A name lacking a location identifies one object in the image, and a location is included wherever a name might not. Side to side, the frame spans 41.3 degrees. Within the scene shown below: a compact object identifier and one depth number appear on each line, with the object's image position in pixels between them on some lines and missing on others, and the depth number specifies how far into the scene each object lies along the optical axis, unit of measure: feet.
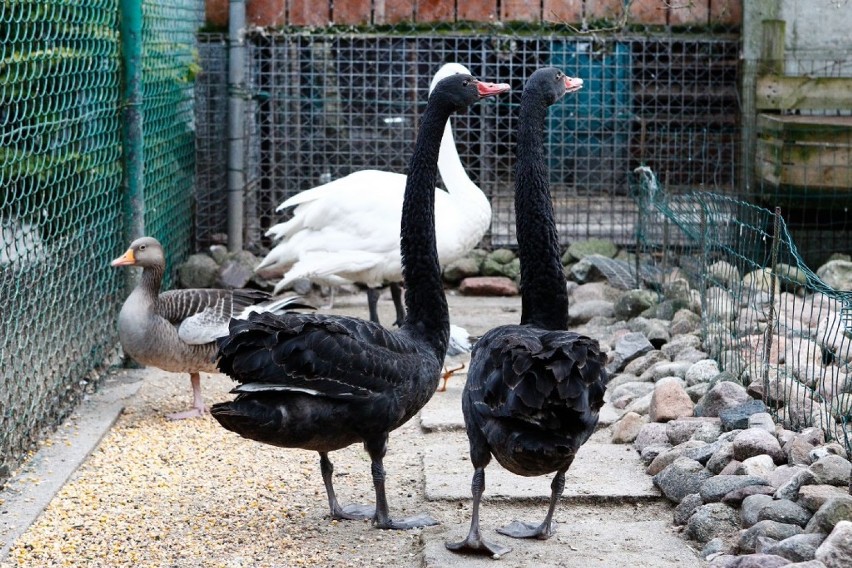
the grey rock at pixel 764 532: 13.58
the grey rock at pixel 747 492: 14.90
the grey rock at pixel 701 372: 20.48
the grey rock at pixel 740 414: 17.34
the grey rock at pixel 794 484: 14.52
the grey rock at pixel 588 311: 28.50
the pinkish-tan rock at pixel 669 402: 18.94
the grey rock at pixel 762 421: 16.96
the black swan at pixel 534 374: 13.16
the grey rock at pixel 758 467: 15.39
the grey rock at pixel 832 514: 13.20
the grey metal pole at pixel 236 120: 33.73
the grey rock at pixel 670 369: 21.33
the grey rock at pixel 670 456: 17.04
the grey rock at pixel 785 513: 13.93
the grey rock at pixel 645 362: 22.74
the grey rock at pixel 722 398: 18.31
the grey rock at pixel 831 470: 14.38
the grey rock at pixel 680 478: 16.01
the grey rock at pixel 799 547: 12.90
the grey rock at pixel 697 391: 19.85
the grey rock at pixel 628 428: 19.13
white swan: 26.32
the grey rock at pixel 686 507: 15.47
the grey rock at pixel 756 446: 15.97
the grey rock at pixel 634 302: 27.09
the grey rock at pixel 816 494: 13.93
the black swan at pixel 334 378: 14.74
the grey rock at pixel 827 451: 15.29
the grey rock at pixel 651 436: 18.27
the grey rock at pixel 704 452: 16.67
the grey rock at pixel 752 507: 14.40
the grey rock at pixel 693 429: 17.52
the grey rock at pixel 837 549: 12.43
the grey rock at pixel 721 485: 15.12
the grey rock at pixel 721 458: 16.22
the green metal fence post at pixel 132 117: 24.21
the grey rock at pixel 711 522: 14.67
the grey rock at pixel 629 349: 23.38
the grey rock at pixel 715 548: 14.20
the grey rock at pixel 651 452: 17.69
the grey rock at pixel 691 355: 21.84
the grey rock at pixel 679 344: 22.82
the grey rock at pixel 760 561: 12.68
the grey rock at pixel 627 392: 21.21
